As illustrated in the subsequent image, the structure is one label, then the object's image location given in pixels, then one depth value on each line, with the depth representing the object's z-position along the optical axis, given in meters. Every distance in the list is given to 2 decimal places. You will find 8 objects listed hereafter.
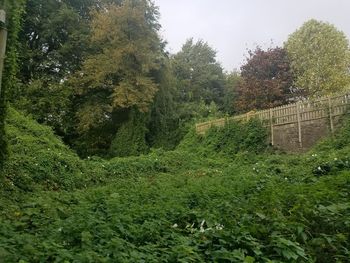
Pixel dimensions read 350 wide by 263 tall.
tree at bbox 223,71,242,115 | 30.39
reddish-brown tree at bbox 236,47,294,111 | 26.69
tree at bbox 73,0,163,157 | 22.94
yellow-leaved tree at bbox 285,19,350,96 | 26.86
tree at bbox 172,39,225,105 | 35.28
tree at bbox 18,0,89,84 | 25.20
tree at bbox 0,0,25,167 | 8.19
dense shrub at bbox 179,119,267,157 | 18.56
